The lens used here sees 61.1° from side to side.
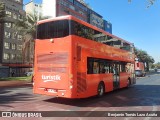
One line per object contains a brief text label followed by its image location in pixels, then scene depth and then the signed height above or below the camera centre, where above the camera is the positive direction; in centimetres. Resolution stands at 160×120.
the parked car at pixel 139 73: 2946 -185
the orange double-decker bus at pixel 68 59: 651 +32
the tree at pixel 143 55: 5694 +401
